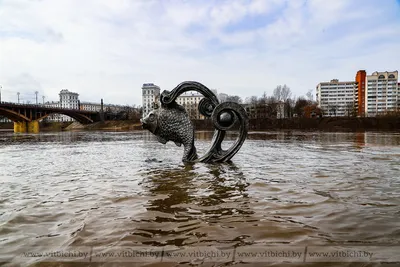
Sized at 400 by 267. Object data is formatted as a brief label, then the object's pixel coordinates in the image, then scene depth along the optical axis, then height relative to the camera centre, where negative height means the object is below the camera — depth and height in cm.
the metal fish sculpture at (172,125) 962 +9
